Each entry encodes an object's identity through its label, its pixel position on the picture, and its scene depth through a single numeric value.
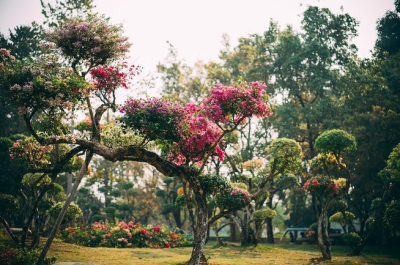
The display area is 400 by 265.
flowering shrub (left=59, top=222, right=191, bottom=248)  15.94
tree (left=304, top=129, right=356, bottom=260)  12.64
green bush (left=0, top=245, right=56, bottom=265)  7.94
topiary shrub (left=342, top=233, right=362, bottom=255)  14.80
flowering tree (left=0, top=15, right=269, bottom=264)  7.21
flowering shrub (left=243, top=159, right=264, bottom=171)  18.92
